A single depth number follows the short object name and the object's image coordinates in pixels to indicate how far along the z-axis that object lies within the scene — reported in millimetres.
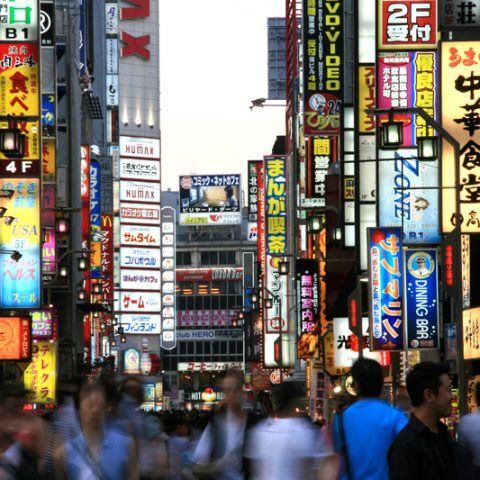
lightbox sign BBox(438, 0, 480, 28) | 30484
